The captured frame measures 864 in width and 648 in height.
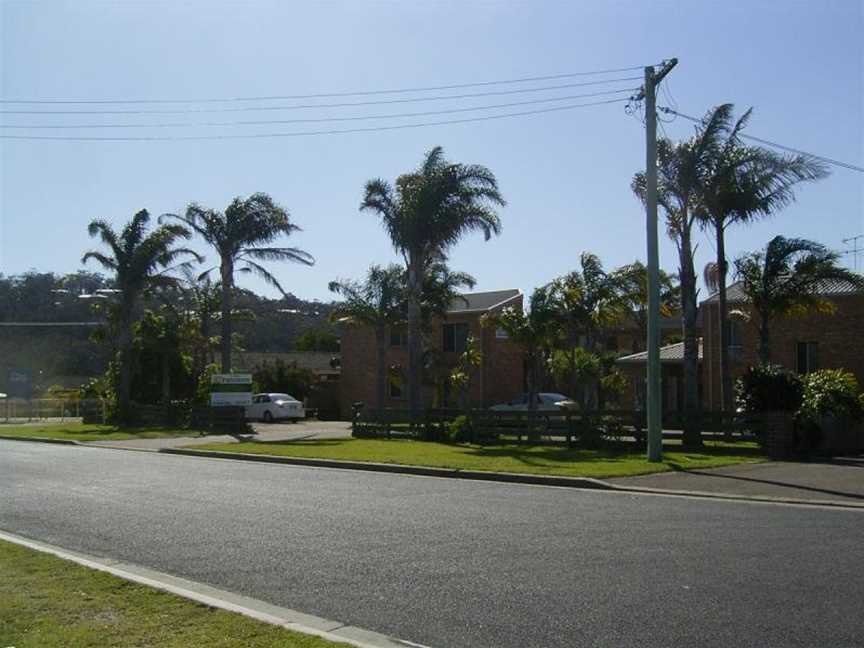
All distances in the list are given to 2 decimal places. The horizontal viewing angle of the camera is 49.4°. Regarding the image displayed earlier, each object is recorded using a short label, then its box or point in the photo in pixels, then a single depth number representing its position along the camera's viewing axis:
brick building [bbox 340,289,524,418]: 45.62
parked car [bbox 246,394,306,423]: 45.88
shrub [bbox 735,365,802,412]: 22.16
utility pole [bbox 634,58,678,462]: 19.80
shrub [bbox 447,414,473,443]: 27.50
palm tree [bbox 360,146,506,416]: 31.42
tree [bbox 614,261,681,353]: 33.03
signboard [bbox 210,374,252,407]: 36.41
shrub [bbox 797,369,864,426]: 21.72
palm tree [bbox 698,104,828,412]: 24.62
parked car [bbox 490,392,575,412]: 40.81
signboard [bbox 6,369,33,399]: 50.77
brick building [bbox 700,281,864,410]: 32.75
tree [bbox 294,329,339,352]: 89.06
